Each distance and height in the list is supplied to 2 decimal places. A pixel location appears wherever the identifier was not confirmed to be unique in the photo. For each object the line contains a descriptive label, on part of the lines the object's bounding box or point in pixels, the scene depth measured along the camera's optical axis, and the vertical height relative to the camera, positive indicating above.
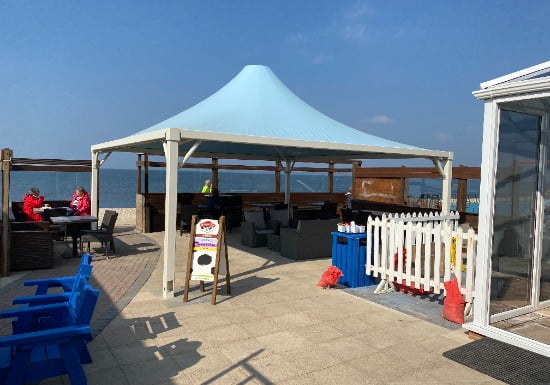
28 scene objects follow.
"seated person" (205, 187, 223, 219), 11.30 -0.65
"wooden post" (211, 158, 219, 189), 13.98 +0.29
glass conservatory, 4.20 -0.25
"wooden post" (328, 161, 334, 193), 16.03 +0.20
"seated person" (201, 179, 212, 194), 13.42 -0.22
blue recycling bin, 6.53 -1.15
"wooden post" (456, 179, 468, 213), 10.15 -0.20
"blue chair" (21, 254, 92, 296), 3.86 -0.96
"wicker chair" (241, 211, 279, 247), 10.00 -1.10
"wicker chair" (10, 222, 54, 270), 7.30 -1.25
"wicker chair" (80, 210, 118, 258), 8.33 -1.11
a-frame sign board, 5.76 -0.91
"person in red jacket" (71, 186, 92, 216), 10.22 -0.62
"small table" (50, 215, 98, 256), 8.20 -0.82
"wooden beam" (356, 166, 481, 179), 10.21 +0.39
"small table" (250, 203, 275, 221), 12.77 -0.69
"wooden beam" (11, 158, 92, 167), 11.59 +0.41
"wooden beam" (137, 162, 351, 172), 13.23 +0.50
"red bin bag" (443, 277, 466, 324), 4.91 -1.32
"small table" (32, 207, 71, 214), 9.72 -0.76
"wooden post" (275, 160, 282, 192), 15.15 +0.24
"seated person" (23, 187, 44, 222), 9.17 -0.62
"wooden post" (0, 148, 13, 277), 6.88 -0.67
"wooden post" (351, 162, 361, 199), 13.91 +0.35
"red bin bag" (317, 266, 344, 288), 6.38 -1.36
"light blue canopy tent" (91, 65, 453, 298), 5.94 +0.90
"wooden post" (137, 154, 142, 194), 12.53 +0.11
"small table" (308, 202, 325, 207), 13.67 -0.65
